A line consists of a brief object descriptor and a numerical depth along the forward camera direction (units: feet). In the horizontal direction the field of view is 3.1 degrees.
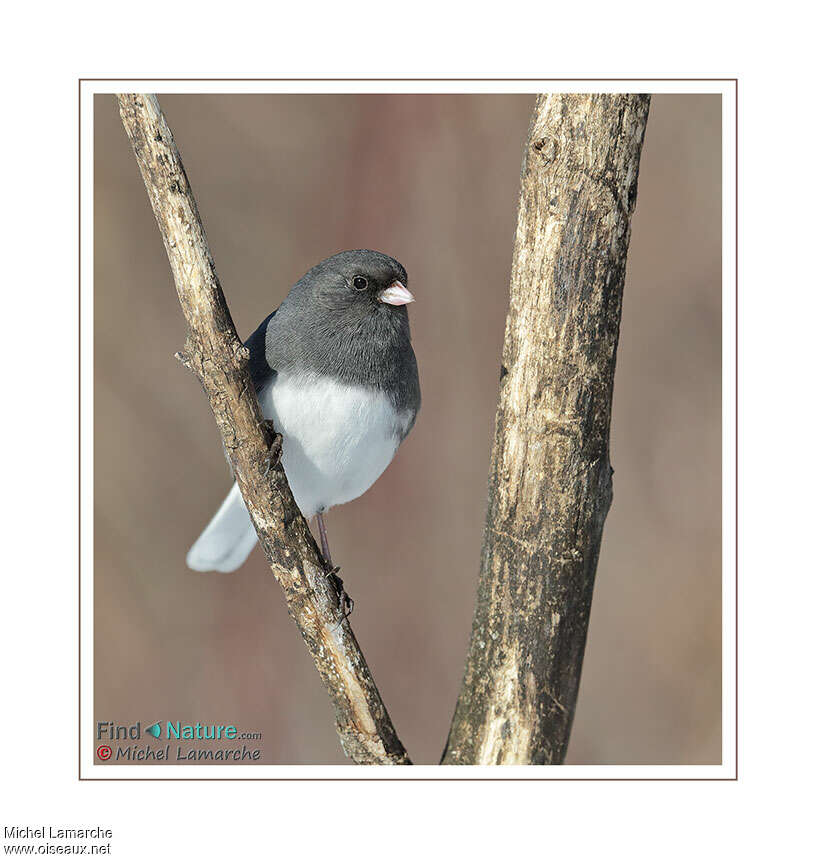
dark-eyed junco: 14.69
